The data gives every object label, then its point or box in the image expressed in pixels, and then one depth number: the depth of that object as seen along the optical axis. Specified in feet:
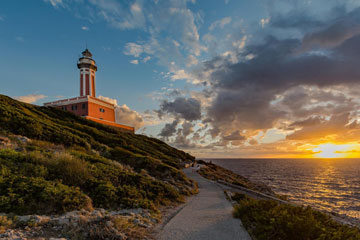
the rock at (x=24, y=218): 17.07
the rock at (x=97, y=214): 19.61
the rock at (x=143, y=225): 20.93
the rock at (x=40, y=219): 17.23
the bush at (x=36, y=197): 19.33
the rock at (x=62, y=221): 17.58
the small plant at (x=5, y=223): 15.82
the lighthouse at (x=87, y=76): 142.06
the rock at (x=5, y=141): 36.40
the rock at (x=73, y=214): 18.76
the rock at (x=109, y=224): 17.00
